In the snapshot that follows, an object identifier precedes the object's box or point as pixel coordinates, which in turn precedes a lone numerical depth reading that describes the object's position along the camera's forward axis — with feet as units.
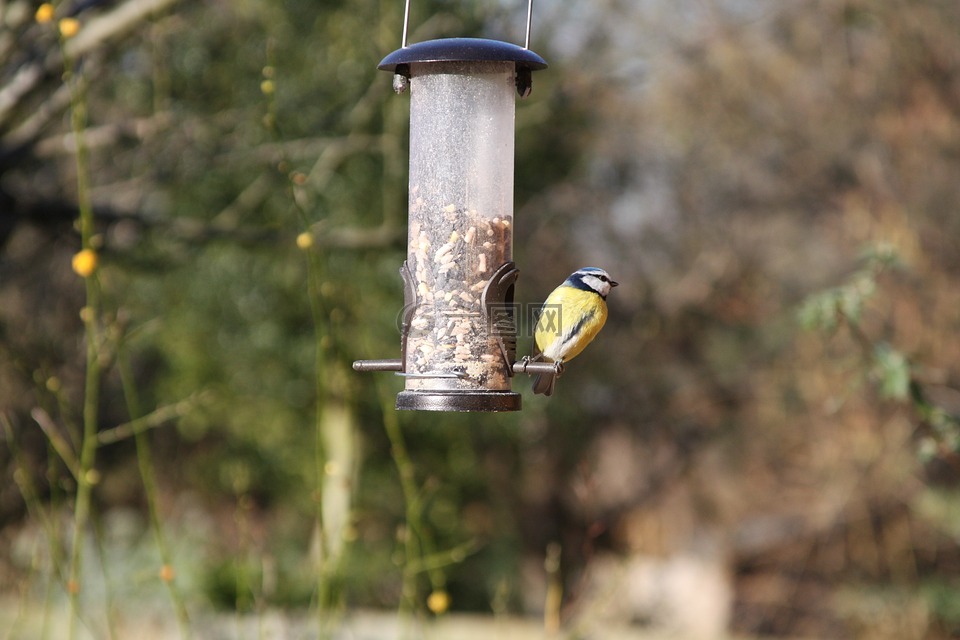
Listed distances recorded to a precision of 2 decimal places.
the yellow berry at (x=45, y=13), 16.21
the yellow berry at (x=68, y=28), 16.37
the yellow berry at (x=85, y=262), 15.80
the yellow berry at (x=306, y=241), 15.96
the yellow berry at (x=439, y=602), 17.11
